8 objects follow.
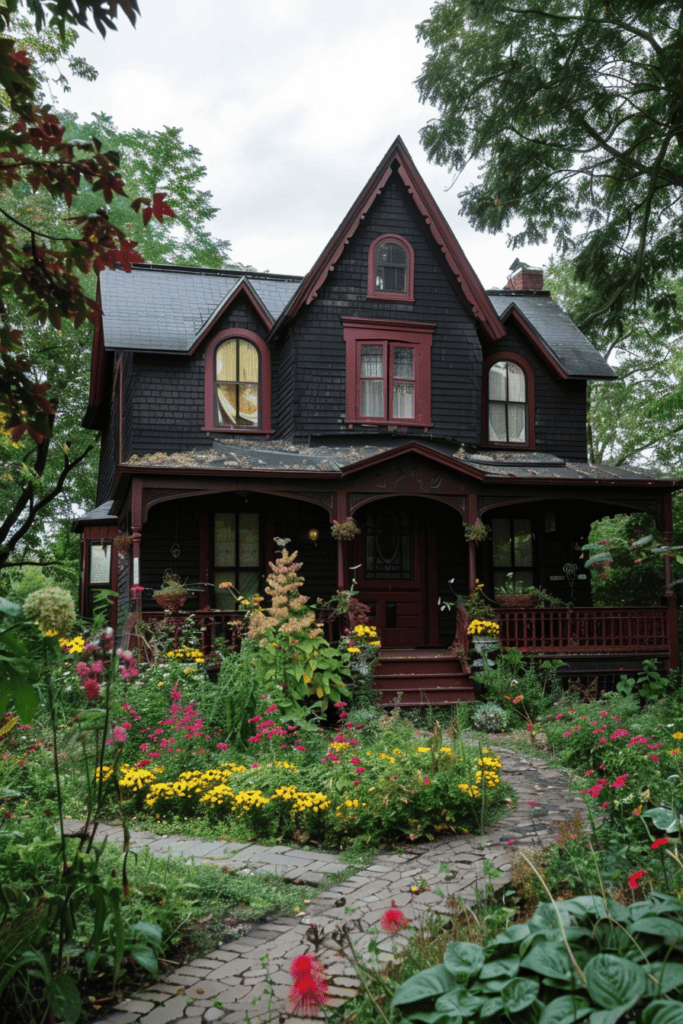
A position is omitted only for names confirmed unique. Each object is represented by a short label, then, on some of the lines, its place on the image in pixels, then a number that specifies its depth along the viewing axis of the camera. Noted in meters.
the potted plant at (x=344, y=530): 12.63
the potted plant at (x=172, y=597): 11.91
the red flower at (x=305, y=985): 2.49
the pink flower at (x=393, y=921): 3.16
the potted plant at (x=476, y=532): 13.02
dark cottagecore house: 14.08
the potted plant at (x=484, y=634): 12.31
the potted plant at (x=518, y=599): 13.48
